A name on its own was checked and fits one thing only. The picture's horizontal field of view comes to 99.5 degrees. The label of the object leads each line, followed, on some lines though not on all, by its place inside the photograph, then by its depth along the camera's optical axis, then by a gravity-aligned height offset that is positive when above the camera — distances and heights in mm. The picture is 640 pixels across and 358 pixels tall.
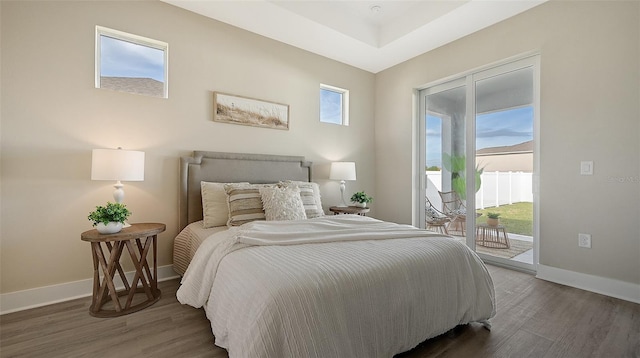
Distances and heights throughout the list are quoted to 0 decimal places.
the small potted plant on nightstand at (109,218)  2008 -301
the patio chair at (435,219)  3912 -562
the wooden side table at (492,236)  3303 -689
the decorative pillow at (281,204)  2514 -232
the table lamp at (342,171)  3770 +128
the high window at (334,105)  4133 +1183
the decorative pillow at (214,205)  2541 -250
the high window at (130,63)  2551 +1147
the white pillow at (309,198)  2926 -200
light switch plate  2520 +136
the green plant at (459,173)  3469 +113
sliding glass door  3080 +275
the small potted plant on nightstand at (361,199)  3893 -269
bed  1136 -545
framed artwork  3096 +830
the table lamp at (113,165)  2141 +107
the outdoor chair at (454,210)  3623 -395
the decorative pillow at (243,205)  2455 -237
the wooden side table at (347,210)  3600 -401
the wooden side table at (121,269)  2039 -736
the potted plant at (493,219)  3352 -465
